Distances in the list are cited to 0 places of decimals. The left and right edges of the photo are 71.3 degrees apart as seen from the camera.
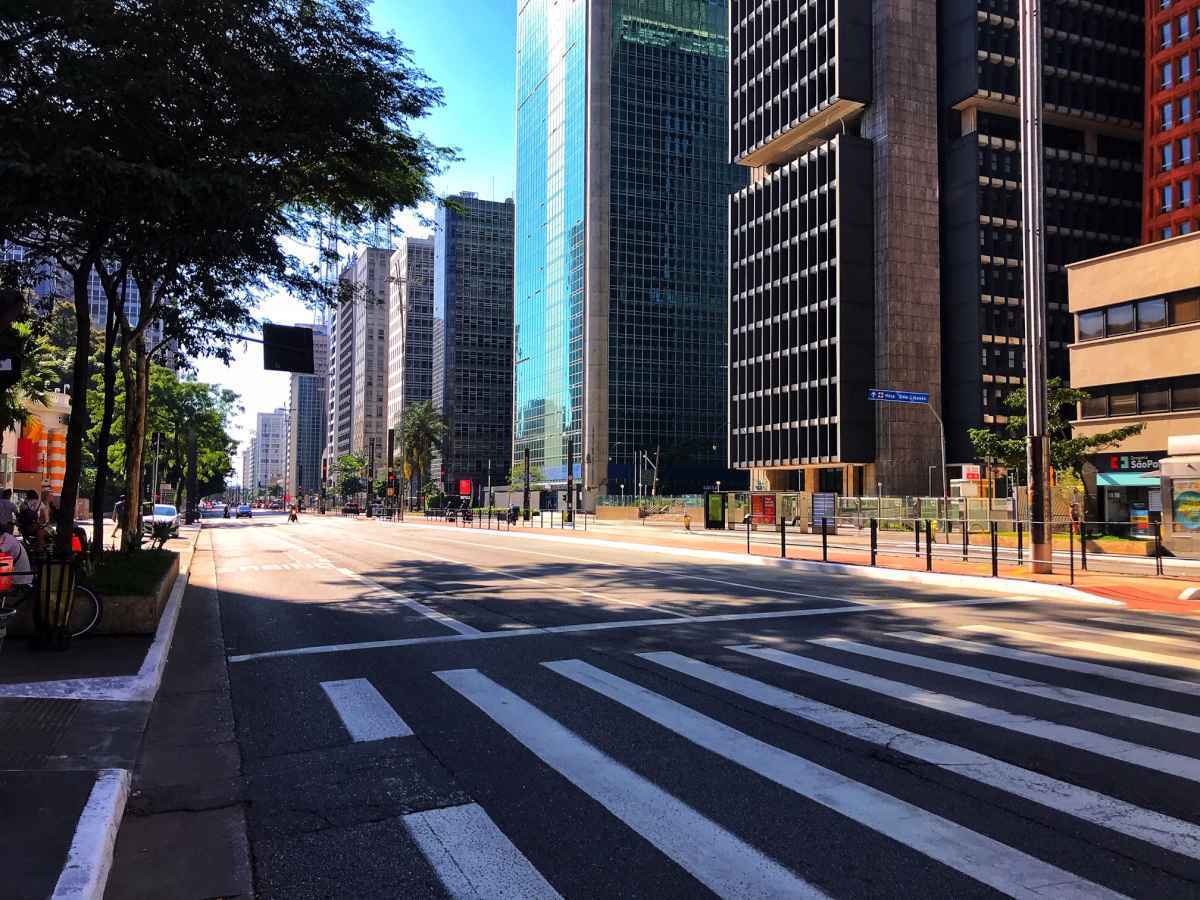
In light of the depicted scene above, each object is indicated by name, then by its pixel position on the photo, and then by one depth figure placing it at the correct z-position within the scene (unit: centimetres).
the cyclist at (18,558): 895
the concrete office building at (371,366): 19038
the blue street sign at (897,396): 4394
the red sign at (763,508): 4720
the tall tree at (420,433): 10838
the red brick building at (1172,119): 6544
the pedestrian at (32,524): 1540
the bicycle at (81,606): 912
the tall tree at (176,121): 905
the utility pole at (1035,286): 1789
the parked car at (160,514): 4100
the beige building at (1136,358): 3944
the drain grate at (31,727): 541
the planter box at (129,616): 1003
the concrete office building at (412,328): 17162
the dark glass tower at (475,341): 15650
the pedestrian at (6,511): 1401
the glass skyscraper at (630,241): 11450
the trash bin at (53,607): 898
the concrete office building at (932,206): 7425
